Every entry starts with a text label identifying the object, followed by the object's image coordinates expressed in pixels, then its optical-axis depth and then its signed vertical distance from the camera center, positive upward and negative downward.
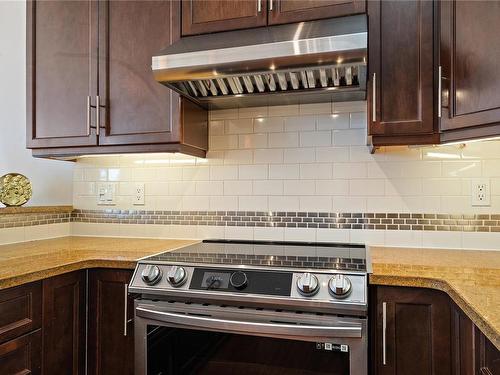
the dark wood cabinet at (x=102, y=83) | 1.69 +0.54
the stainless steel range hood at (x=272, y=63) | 1.30 +0.50
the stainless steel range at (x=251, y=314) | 1.18 -0.43
